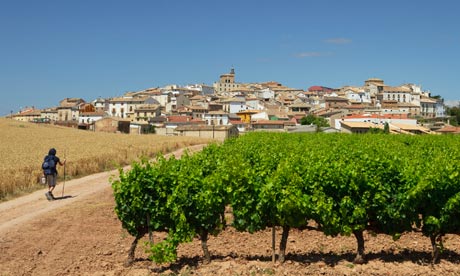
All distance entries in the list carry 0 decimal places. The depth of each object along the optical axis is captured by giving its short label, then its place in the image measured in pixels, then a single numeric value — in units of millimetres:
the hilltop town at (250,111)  96000
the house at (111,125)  95000
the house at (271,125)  104500
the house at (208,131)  80938
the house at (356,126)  90188
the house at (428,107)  166675
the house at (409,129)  88481
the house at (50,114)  163875
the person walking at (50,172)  18500
